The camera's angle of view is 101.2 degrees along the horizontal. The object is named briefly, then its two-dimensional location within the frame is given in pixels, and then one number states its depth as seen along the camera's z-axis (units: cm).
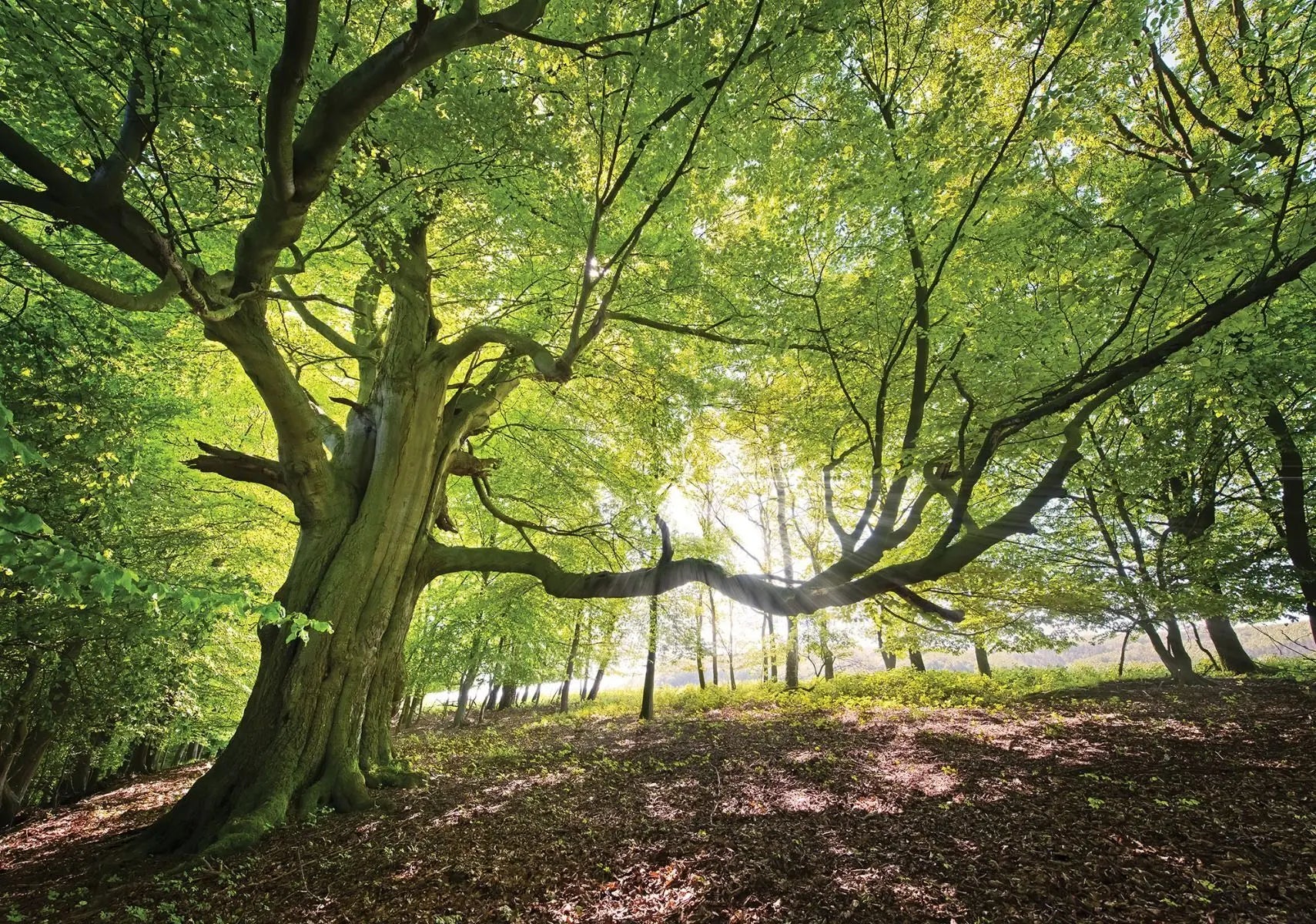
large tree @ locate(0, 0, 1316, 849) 348
